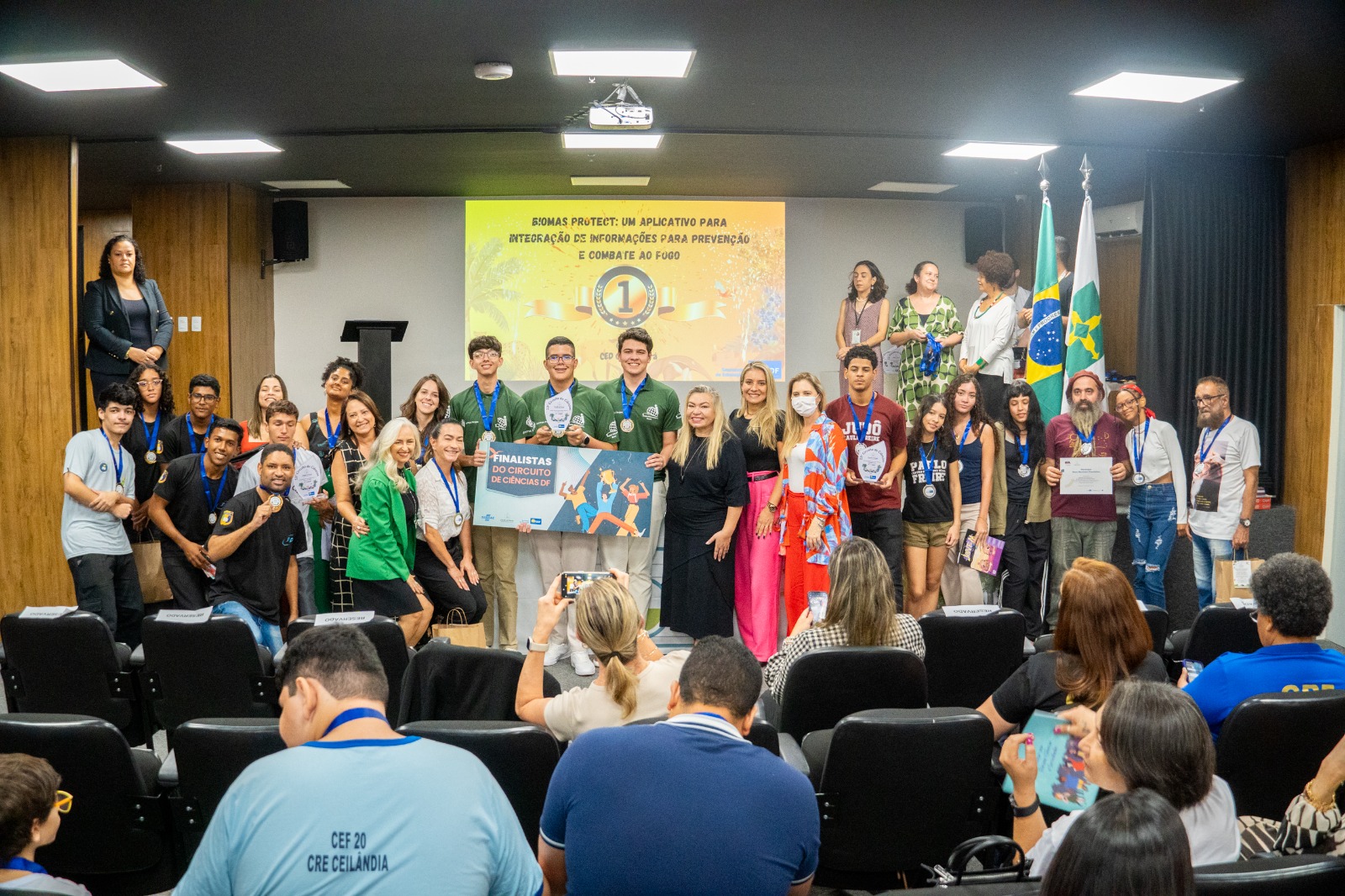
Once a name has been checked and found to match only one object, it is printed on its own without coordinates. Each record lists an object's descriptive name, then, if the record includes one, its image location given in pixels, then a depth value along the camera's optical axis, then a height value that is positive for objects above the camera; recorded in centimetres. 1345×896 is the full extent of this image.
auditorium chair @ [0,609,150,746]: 368 -95
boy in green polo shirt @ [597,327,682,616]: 608 -10
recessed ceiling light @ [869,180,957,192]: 988 +218
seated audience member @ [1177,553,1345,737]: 276 -66
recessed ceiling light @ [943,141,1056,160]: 769 +200
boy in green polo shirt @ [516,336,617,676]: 601 -12
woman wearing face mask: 560 -46
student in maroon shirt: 583 -26
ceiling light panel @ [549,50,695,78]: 525 +181
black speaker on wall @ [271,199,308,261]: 1033 +182
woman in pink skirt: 585 -68
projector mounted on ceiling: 565 +161
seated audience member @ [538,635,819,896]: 184 -74
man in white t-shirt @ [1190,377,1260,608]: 614 -41
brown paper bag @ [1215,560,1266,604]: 586 -98
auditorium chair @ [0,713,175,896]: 251 -102
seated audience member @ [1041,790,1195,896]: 138 -60
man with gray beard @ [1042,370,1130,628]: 592 -34
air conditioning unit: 940 +178
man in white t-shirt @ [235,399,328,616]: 513 -35
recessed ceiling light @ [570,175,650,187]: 940 +211
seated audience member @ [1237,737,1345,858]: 236 -96
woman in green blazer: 486 -64
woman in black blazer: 656 +58
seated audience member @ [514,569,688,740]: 271 -71
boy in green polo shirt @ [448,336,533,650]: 604 -14
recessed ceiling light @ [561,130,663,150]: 724 +195
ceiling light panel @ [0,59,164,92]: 523 +174
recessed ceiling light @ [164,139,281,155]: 756 +195
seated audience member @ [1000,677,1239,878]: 182 -63
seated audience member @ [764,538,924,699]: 339 -66
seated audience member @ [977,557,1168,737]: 267 -61
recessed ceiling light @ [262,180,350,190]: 970 +212
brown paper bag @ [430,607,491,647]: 500 -109
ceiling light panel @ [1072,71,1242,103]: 556 +180
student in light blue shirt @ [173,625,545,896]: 167 -69
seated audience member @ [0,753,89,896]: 188 -77
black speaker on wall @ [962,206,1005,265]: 1061 +187
